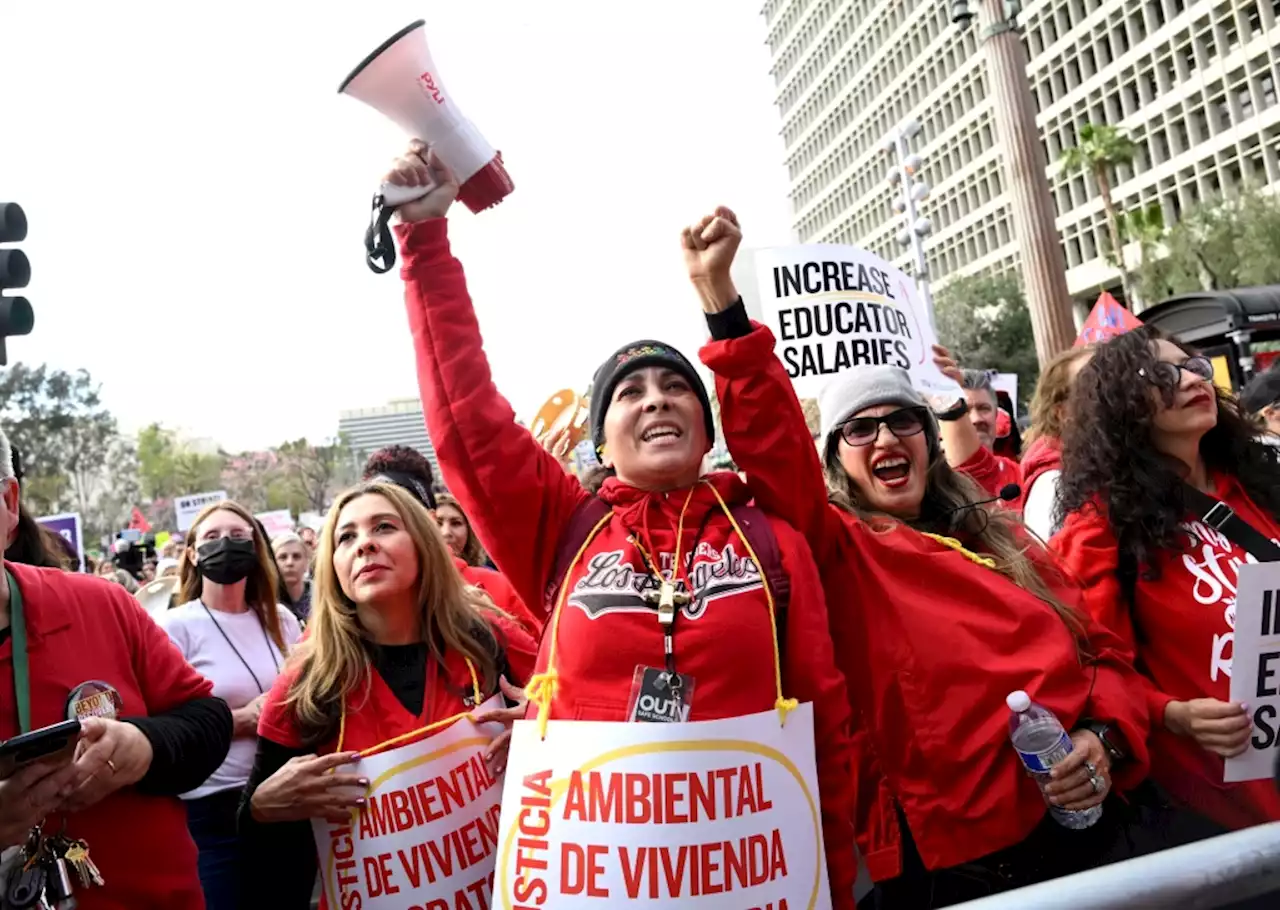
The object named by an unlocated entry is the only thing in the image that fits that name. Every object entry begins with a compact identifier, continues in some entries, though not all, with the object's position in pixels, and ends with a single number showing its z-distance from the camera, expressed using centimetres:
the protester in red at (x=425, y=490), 358
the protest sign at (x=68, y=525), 1142
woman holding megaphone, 205
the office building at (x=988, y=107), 4156
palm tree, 4419
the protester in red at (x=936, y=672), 228
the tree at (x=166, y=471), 7556
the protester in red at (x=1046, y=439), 341
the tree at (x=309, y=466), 7844
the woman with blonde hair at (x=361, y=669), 247
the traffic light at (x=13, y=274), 518
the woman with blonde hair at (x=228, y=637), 332
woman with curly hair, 254
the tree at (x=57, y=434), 4644
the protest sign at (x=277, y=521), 1417
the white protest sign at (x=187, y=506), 1746
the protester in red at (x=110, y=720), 198
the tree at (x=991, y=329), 4609
